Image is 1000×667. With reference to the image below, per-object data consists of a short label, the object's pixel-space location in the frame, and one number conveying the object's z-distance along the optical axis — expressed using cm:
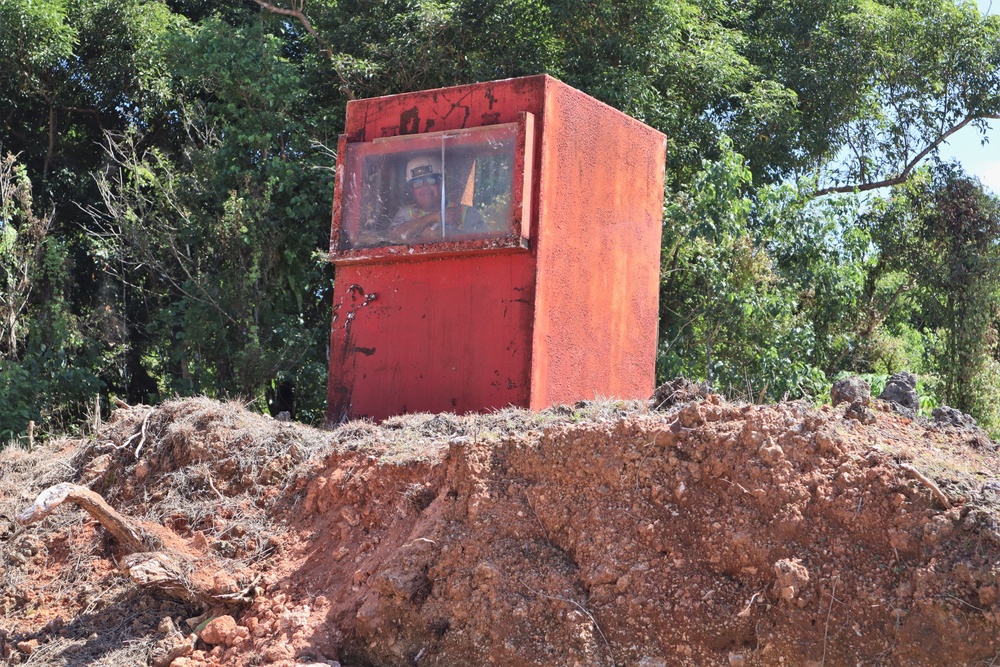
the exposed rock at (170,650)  493
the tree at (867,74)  1307
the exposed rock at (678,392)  570
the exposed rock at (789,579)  419
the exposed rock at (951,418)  563
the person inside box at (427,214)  682
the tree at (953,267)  1134
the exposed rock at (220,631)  500
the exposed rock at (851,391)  547
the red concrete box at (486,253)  665
